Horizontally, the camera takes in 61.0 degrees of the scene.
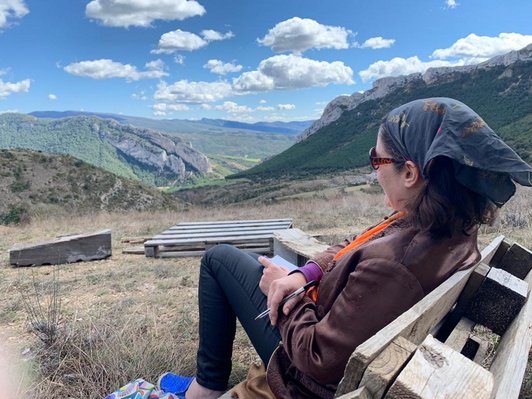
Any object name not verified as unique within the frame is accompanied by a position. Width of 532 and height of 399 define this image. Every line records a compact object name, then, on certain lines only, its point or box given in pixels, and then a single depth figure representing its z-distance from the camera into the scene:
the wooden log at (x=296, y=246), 3.04
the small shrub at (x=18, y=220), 12.10
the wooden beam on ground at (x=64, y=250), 5.51
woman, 1.22
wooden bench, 0.81
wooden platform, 5.63
